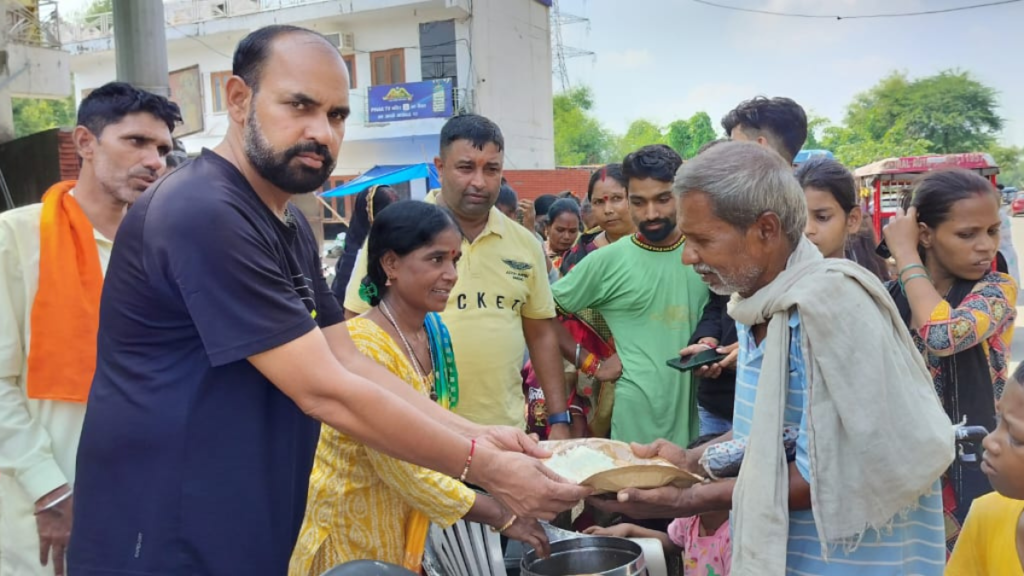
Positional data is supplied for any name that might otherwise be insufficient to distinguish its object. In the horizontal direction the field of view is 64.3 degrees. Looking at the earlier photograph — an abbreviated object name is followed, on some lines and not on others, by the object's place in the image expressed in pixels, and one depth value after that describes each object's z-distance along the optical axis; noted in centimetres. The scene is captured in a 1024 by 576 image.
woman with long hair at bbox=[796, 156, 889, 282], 325
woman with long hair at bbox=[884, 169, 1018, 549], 288
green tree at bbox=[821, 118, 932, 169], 3875
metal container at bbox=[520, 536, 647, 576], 257
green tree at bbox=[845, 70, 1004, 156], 4481
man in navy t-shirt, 172
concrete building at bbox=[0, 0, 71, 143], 1099
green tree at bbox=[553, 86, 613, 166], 5178
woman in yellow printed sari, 240
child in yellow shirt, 191
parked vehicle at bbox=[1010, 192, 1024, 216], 3800
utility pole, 682
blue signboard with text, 2456
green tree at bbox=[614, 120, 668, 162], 6750
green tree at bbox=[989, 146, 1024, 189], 5206
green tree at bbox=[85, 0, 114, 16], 4350
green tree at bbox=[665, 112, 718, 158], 5194
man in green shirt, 356
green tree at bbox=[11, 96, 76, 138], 4519
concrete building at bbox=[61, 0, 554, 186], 2477
